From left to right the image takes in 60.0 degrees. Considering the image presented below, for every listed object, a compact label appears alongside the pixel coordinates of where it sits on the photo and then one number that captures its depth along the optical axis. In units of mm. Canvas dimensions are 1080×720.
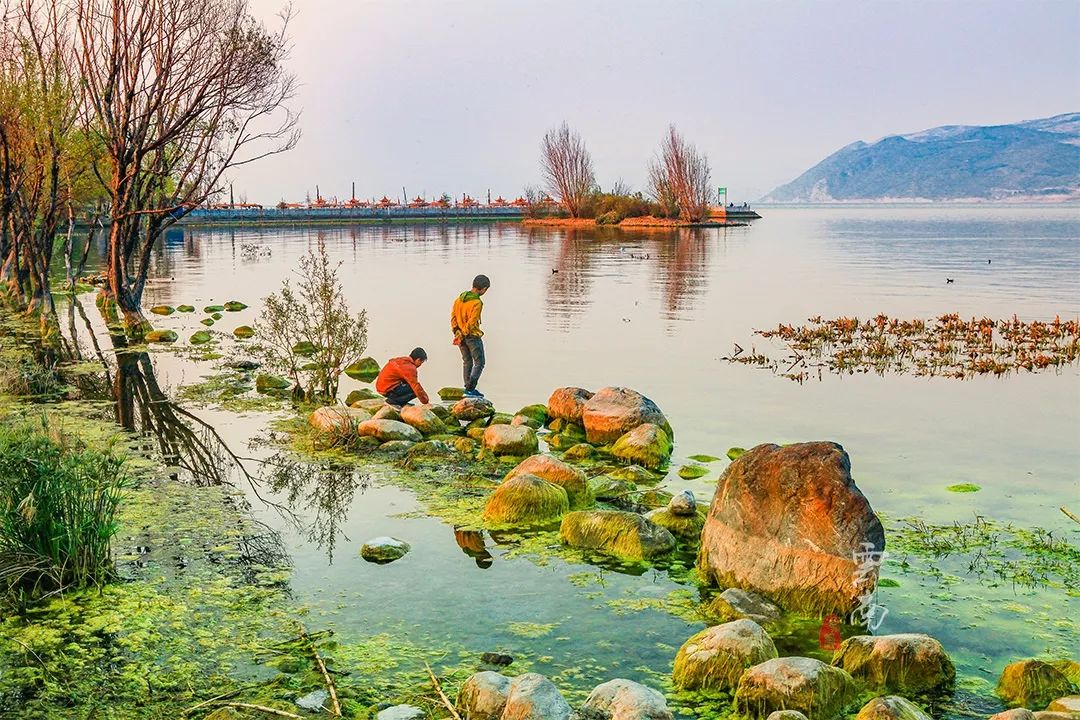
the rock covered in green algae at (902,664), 6352
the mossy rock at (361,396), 15164
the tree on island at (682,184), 90688
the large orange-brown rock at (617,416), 12812
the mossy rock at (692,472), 11359
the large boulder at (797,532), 7578
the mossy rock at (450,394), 15758
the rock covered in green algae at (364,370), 17891
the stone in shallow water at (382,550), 8727
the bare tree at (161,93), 22094
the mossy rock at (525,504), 9664
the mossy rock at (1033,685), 6152
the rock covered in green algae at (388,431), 12578
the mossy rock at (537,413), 13984
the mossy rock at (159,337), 22172
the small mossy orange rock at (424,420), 13078
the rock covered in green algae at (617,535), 8773
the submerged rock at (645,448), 11875
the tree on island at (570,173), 104625
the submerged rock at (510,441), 12086
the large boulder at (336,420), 12547
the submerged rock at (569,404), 13695
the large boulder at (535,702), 5441
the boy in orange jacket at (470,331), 14734
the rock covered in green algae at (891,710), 5543
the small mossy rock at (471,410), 14102
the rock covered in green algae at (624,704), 5611
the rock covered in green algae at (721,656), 6293
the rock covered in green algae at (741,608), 7410
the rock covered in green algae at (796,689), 5891
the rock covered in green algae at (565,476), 10227
